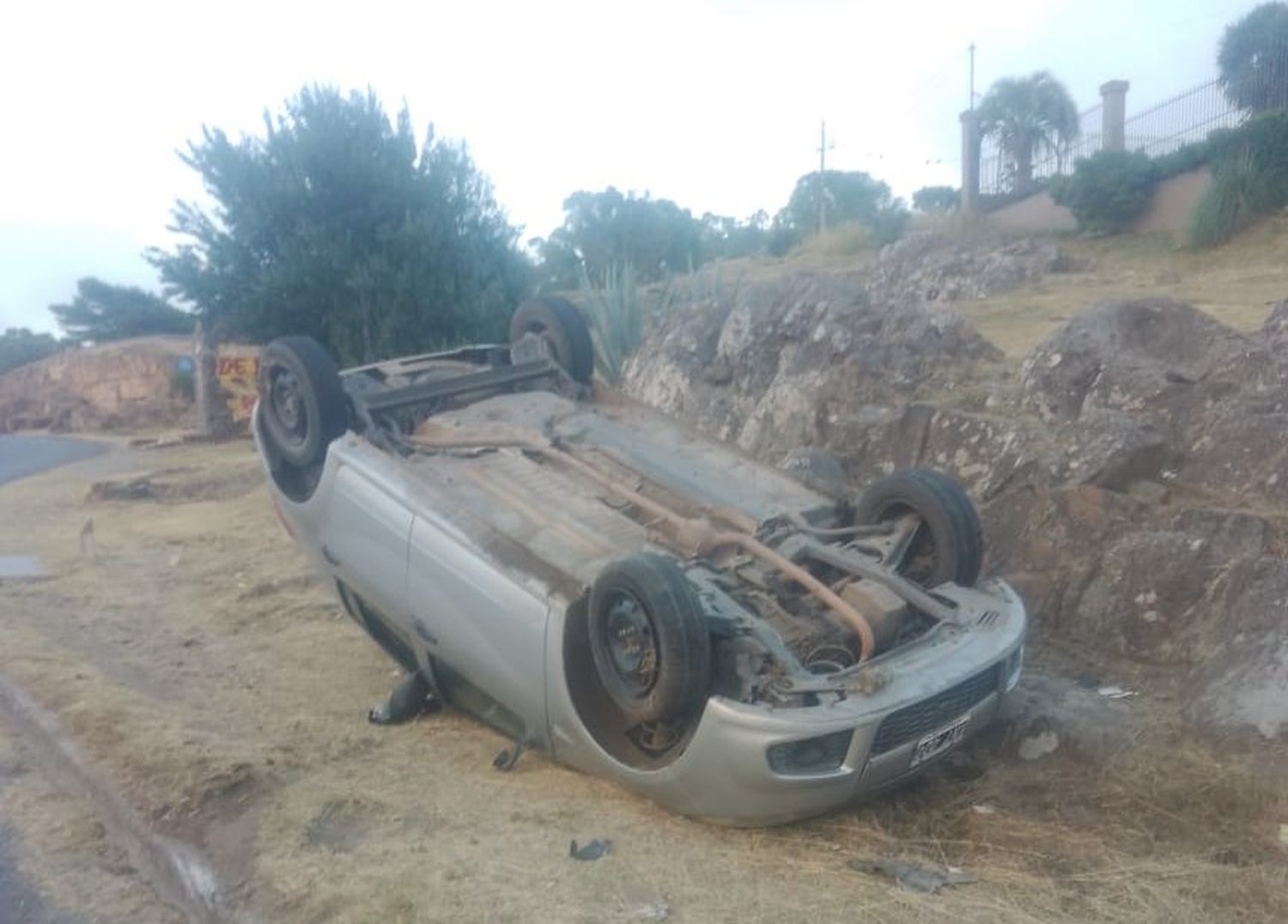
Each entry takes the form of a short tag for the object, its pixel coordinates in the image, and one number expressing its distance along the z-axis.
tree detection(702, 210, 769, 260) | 38.56
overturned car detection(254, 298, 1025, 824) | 4.29
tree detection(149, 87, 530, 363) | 17.72
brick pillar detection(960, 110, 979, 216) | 26.53
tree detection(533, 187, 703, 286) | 33.22
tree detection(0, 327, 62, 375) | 38.88
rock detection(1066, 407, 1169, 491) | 6.72
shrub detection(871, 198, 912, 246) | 26.00
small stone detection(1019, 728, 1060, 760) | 5.07
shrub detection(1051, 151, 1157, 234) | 22.42
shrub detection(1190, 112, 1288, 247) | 19.38
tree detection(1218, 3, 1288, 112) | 23.81
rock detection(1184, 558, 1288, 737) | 4.88
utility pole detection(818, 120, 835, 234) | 35.45
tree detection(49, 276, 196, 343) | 38.78
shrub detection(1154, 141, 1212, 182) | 22.06
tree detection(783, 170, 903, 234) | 38.78
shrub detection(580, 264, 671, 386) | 13.72
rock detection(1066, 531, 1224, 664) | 5.77
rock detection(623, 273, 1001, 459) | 9.16
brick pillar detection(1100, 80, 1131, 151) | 25.33
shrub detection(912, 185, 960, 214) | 31.05
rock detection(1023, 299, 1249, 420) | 7.32
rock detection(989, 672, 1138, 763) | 5.02
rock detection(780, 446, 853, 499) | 6.56
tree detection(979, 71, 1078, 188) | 27.16
